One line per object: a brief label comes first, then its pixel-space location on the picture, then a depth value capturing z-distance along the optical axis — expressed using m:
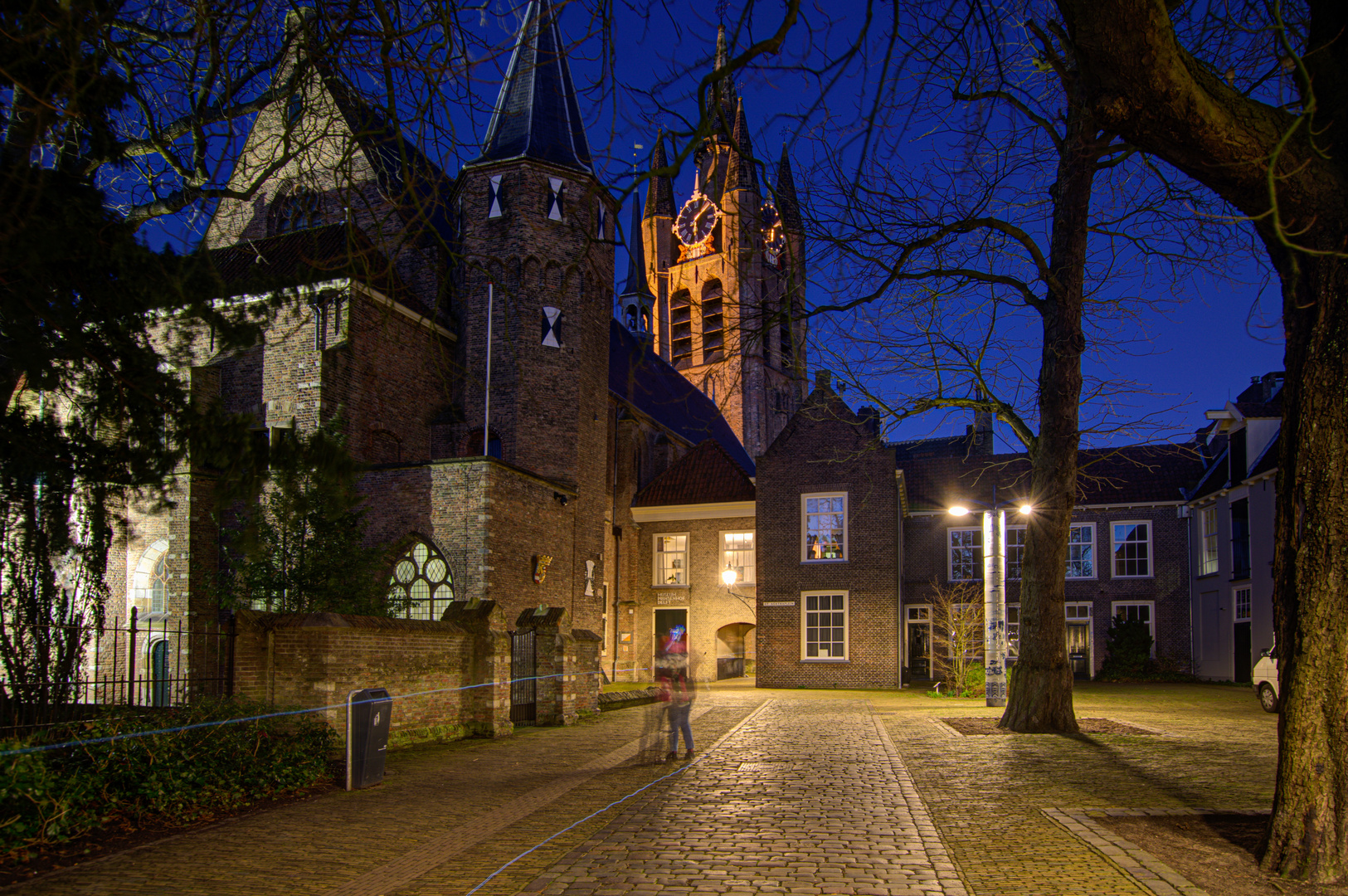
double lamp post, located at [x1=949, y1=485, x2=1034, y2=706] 18.03
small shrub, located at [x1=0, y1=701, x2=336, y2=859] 6.82
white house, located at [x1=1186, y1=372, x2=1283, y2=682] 25.73
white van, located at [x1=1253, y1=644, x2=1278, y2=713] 18.64
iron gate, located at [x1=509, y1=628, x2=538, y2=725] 15.54
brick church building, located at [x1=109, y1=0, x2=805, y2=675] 21.03
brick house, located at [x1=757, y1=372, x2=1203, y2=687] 27.45
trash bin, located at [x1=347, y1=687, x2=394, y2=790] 9.40
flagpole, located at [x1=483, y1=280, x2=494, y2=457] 23.94
